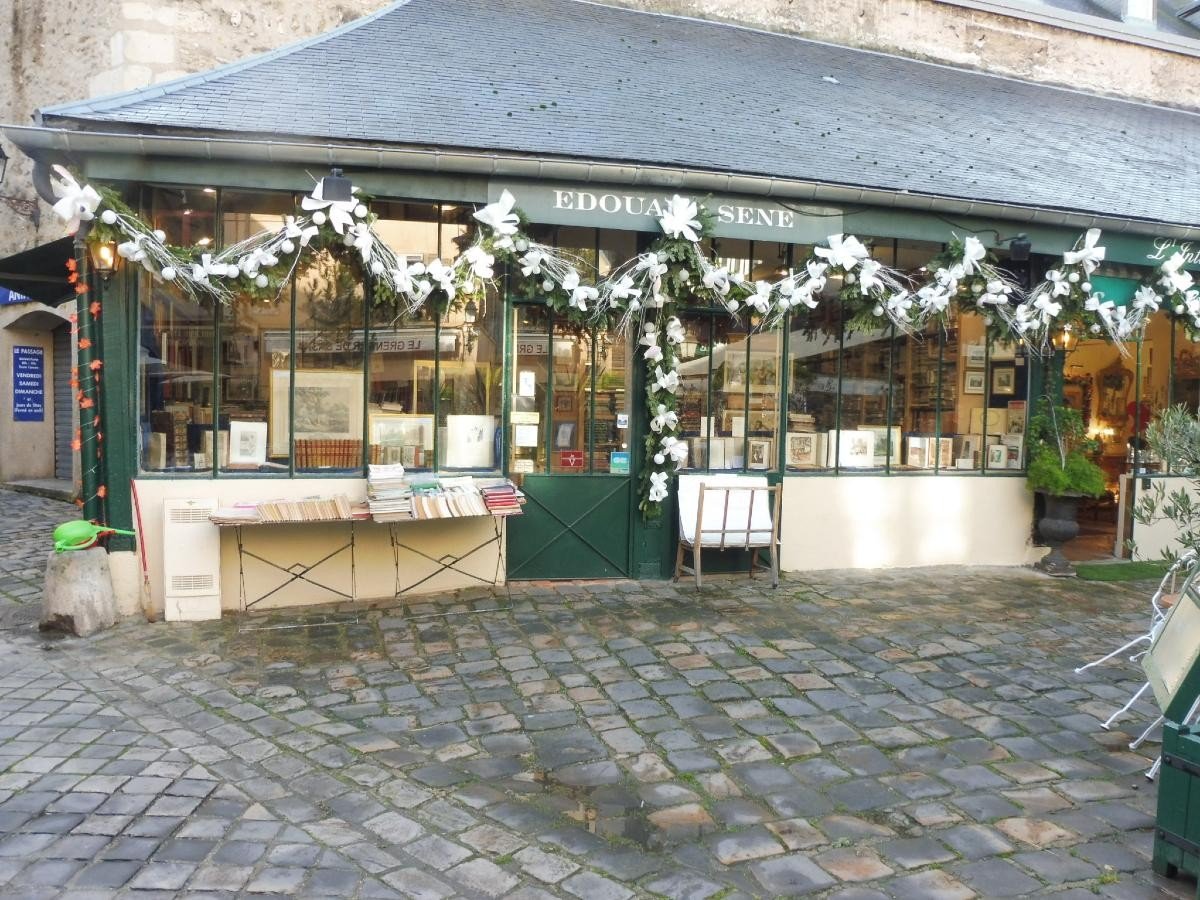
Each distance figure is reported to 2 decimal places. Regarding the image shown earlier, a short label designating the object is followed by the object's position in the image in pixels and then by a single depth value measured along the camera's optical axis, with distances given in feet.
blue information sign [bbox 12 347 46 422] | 41.78
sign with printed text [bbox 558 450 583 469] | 23.15
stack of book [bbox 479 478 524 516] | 20.48
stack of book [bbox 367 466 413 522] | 19.58
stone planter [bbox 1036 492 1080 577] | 25.91
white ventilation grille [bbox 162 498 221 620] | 19.47
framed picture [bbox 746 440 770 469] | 24.75
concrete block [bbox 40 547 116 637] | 18.42
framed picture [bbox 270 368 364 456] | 20.94
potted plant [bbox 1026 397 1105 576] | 25.32
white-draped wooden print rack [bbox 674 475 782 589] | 22.35
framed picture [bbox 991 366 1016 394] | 26.91
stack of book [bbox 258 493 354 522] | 19.27
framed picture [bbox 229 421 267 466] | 20.67
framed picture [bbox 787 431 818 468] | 25.16
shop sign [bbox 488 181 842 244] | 20.70
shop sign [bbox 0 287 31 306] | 40.52
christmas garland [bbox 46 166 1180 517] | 18.86
